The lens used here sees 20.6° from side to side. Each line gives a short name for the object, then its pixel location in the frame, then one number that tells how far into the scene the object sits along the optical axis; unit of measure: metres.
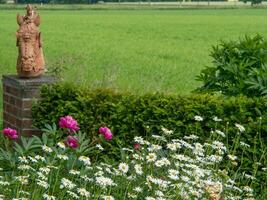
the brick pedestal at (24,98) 8.62
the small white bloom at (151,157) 5.04
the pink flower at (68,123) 6.22
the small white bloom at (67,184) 4.60
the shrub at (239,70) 7.94
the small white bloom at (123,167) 4.86
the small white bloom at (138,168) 4.95
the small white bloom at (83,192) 4.56
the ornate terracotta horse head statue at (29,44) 8.88
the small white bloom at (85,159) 5.05
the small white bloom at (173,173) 4.76
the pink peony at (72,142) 6.00
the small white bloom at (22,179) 4.71
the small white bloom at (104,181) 4.61
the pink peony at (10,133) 5.95
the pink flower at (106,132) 6.12
